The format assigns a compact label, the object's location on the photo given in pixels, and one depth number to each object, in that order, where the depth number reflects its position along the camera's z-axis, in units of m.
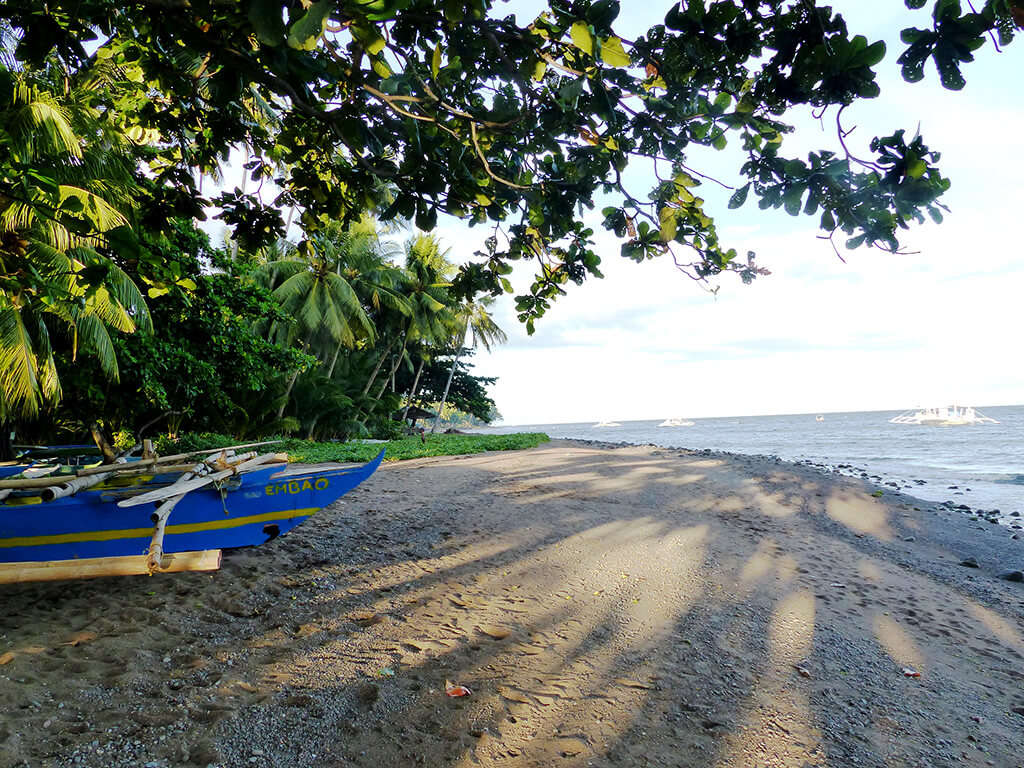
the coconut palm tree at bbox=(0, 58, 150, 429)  5.75
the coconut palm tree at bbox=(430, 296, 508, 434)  23.67
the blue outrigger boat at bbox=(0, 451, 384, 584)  3.17
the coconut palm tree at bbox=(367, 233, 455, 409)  20.18
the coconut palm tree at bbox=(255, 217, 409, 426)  16.58
